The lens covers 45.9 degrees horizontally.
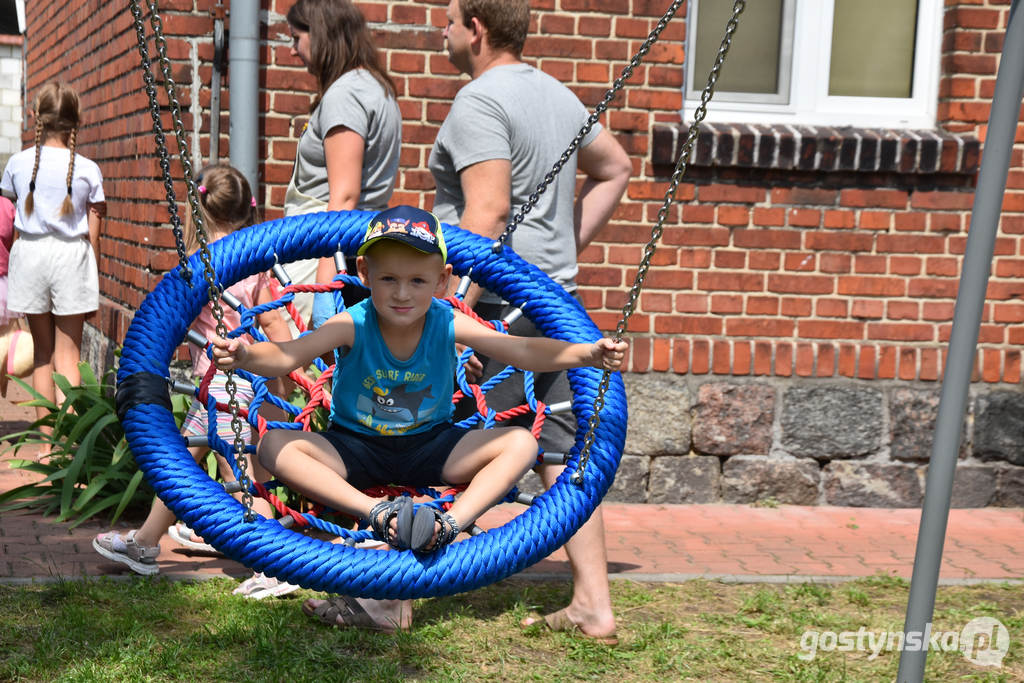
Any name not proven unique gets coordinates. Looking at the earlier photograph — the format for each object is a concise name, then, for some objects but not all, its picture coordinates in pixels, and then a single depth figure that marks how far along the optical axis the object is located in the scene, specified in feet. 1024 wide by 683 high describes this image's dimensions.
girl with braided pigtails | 20.75
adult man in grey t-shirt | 12.03
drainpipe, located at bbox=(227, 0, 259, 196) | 18.01
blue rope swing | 9.36
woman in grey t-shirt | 13.84
